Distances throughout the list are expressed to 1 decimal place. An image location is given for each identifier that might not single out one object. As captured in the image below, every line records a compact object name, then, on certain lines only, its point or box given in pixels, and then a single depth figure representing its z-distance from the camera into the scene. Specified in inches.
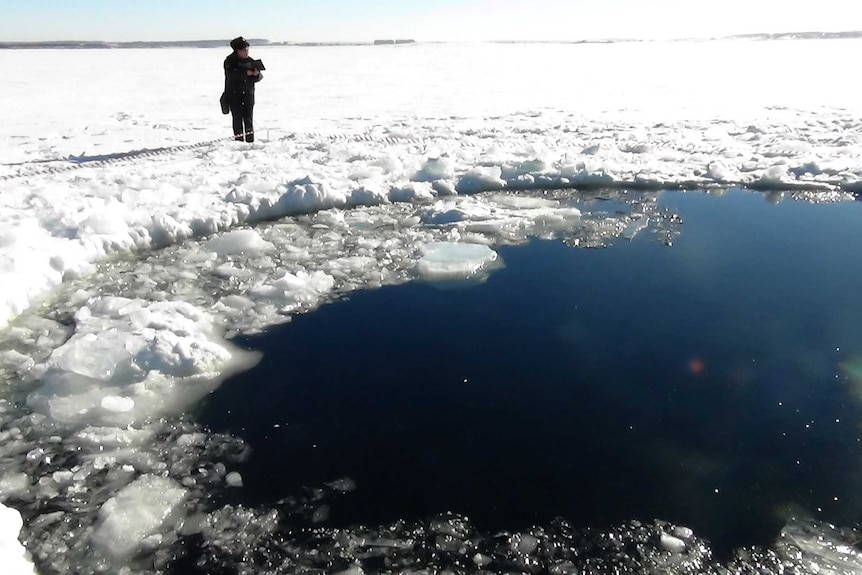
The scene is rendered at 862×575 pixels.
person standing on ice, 351.9
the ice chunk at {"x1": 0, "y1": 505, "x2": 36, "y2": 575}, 87.0
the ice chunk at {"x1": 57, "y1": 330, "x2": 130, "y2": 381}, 144.9
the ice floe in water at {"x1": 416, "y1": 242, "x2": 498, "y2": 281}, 206.4
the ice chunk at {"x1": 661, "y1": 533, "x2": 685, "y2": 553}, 101.8
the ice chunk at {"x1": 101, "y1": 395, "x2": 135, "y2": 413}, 135.2
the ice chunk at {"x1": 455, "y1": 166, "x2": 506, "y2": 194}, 310.2
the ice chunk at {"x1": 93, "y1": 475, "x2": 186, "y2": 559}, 102.4
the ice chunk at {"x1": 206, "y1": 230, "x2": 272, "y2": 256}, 226.4
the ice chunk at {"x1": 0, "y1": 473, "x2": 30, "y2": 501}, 113.3
